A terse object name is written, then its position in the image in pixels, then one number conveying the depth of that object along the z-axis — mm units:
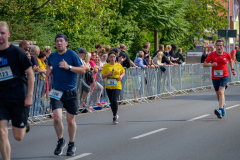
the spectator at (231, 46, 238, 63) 27245
